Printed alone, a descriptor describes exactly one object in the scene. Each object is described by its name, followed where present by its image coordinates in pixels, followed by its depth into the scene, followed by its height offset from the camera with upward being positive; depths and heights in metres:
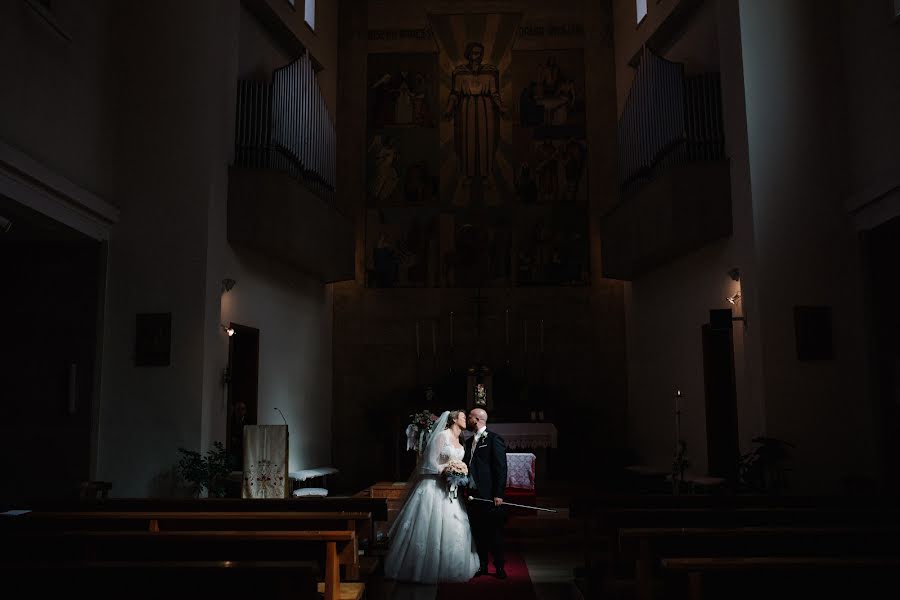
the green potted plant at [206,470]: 9.19 -0.72
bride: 7.30 -1.17
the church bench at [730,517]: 5.88 -0.85
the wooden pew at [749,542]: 4.90 -0.87
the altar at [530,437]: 12.39 -0.53
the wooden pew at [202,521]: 5.56 -0.79
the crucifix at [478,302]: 14.56 +1.80
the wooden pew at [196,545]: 4.70 -0.81
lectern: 9.41 -0.64
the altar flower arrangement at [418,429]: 11.64 -0.36
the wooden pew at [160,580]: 3.77 -0.80
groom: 7.68 -0.81
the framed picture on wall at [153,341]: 9.77 +0.79
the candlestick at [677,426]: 11.16 -0.36
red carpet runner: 6.98 -1.64
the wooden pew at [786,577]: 4.02 -0.89
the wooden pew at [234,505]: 6.39 -0.78
